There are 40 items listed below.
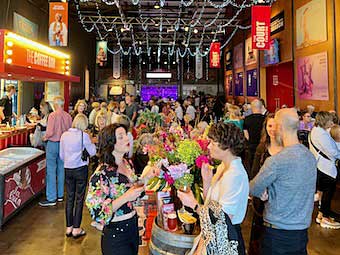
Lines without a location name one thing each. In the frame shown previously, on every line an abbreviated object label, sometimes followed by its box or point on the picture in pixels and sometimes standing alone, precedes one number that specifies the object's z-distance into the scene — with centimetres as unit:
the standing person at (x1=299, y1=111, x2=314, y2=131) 648
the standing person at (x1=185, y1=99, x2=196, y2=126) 1166
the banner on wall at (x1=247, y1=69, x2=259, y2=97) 1280
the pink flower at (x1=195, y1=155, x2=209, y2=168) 211
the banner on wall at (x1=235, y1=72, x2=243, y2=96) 1518
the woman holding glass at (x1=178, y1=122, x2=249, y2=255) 157
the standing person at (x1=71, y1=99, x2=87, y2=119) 545
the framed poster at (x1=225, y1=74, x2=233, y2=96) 1738
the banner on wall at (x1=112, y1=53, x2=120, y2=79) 2123
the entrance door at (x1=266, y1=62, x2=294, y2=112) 995
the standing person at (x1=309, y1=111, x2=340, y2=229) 423
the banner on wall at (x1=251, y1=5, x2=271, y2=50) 795
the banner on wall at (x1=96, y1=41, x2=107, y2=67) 1727
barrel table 202
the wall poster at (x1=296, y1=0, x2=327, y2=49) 746
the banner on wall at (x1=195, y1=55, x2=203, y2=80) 2169
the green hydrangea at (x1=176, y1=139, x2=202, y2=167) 217
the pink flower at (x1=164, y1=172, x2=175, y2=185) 209
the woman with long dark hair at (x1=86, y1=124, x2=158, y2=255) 187
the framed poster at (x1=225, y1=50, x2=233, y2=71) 1709
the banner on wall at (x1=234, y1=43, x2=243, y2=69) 1498
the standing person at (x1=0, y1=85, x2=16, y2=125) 642
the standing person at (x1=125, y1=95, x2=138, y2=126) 794
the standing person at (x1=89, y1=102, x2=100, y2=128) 774
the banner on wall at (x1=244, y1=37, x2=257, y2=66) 1286
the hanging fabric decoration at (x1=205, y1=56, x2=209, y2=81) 2197
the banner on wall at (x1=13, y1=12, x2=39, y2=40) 884
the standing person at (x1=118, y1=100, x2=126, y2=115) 816
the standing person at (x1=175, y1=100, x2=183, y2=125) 1140
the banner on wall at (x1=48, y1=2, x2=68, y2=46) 785
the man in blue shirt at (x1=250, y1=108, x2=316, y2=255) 194
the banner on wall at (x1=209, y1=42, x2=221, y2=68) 1460
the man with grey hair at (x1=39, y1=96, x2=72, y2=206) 504
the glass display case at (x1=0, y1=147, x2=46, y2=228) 426
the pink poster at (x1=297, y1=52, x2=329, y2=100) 754
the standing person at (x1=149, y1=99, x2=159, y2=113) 1037
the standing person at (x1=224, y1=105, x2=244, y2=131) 604
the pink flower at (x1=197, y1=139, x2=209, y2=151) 236
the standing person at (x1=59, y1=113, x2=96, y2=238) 386
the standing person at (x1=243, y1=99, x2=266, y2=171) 515
